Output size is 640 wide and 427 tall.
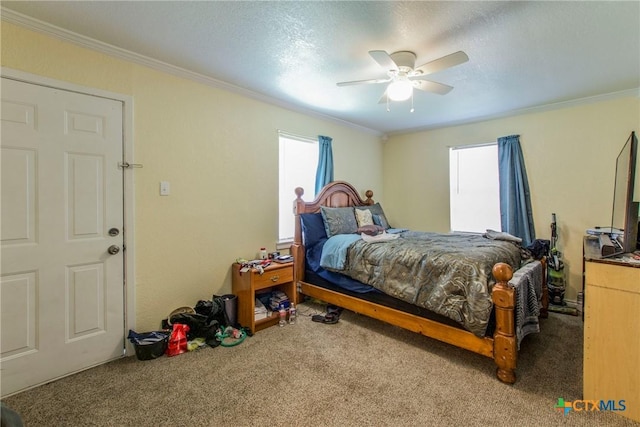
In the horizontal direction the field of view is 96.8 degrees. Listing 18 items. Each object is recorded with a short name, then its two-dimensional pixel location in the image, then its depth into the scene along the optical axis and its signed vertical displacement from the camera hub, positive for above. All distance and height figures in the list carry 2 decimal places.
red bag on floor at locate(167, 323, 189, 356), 2.34 -1.10
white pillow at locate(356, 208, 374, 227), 3.81 -0.10
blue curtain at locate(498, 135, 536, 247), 3.65 +0.22
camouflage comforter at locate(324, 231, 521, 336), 2.07 -0.51
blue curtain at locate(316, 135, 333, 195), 3.95 +0.64
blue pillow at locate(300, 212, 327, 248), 3.41 -0.25
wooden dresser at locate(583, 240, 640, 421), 1.64 -0.72
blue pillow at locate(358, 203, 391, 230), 4.06 -0.08
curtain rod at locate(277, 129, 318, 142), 3.55 +0.97
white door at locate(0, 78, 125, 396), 1.89 -0.18
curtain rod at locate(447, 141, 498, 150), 4.07 +0.97
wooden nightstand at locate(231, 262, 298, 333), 2.73 -0.76
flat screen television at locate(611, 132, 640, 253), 1.79 +0.04
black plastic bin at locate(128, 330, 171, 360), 2.25 -1.08
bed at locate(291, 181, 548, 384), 1.95 -0.74
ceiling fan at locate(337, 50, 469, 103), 2.05 +1.07
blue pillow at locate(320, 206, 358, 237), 3.47 -0.14
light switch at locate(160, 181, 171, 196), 2.55 +0.19
